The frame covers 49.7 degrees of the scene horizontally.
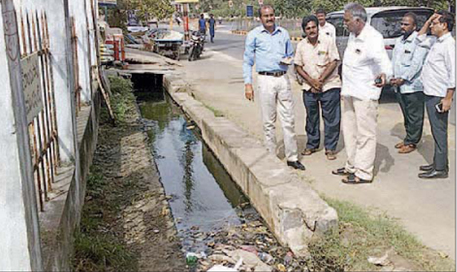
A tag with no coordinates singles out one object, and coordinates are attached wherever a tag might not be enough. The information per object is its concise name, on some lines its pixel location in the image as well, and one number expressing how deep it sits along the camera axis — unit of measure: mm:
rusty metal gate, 3367
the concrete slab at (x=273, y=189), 4051
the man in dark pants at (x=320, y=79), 6000
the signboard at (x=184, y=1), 21117
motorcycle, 19500
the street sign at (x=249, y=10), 34219
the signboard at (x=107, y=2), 15352
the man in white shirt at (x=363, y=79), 5094
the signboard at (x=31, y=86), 2936
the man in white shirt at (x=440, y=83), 4996
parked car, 9491
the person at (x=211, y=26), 30828
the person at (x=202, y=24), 26272
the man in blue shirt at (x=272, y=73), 5652
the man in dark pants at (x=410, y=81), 6211
